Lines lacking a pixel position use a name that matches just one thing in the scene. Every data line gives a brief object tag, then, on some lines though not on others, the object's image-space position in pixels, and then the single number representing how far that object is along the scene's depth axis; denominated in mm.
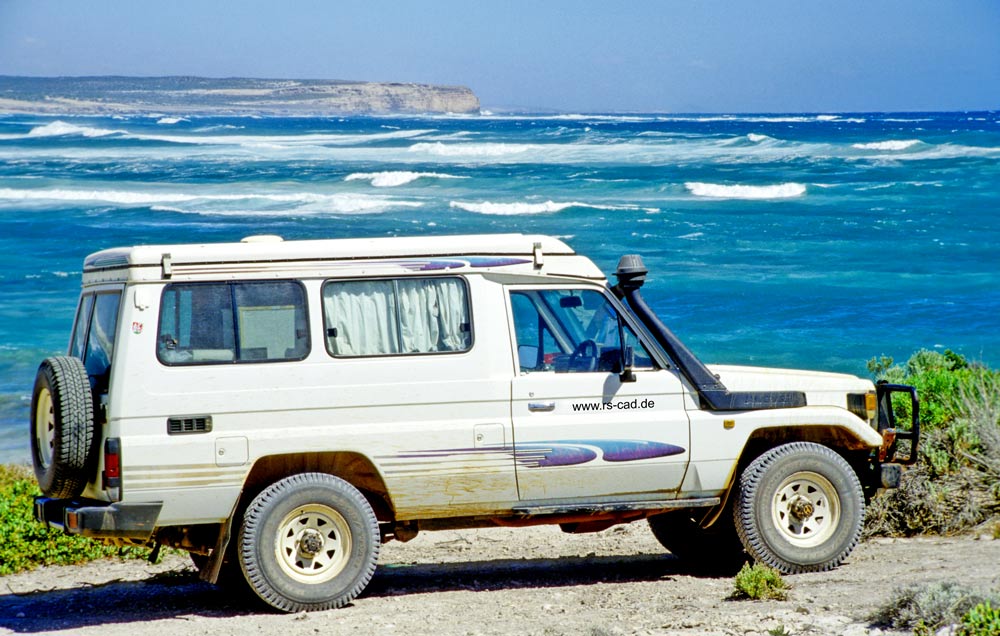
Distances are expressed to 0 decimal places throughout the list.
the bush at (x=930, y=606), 12711
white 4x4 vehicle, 14742
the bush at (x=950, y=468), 19719
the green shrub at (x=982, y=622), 11562
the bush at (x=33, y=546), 19719
